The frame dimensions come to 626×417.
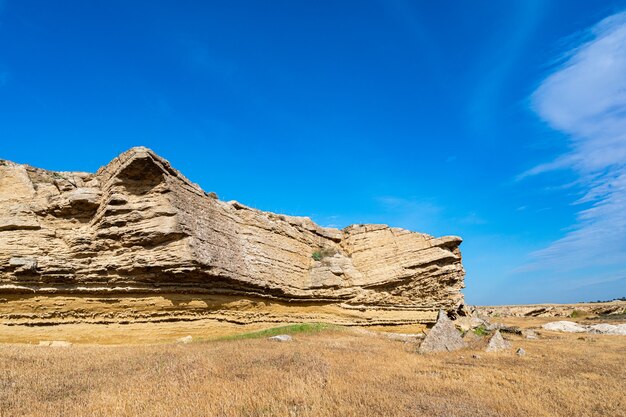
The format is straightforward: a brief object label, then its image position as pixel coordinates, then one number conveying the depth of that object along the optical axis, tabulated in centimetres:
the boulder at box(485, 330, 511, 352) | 1744
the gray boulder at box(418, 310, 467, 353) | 1773
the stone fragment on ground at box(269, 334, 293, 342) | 1827
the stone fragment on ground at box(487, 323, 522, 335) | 2794
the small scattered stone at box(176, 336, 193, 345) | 1860
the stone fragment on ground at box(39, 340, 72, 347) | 1612
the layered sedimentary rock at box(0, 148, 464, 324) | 1717
